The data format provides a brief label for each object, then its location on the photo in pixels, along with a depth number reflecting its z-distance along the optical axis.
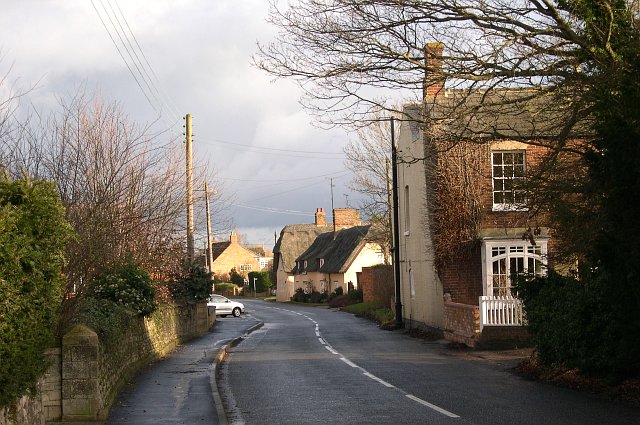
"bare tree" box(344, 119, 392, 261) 48.62
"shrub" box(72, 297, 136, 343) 13.72
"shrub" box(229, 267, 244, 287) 112.99
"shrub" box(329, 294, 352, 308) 68.09
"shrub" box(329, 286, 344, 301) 74.38
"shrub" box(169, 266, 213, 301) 32.53
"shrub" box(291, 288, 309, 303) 83.77
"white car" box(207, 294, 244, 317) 56.88
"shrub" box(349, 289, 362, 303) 65.50
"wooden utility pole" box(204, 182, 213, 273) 34.39
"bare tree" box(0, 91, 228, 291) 15.75
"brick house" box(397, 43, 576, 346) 28.70
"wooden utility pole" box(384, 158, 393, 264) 45.97
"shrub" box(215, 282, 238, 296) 101.74
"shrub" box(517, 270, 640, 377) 13.69
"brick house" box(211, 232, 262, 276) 126.69
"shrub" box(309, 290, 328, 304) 78.50
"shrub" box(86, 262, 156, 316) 19.25
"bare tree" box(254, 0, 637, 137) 13.61
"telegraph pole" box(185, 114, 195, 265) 27.44
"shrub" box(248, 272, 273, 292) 107.44
